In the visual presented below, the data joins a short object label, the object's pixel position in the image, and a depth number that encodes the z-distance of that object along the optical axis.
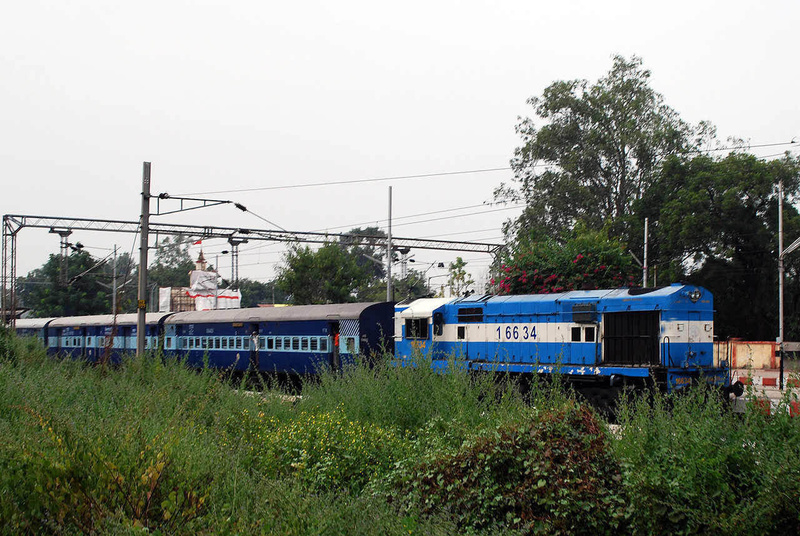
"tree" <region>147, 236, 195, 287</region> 95.38
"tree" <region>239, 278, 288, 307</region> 101.74
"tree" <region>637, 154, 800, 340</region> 40.72
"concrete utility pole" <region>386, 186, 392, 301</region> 32.78
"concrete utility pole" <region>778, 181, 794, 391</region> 29.56
